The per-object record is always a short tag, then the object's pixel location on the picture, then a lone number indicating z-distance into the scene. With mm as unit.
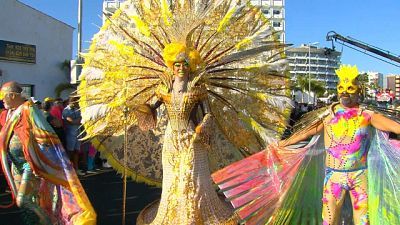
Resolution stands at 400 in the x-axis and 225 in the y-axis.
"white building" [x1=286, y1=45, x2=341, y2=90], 64225
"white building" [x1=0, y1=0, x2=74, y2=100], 16891
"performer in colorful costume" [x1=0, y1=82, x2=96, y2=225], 4156
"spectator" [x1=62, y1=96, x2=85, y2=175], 8695
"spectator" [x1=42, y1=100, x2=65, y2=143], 8156
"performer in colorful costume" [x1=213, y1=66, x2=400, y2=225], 3646
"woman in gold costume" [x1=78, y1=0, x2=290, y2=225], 4465
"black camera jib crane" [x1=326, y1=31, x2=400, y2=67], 29406
